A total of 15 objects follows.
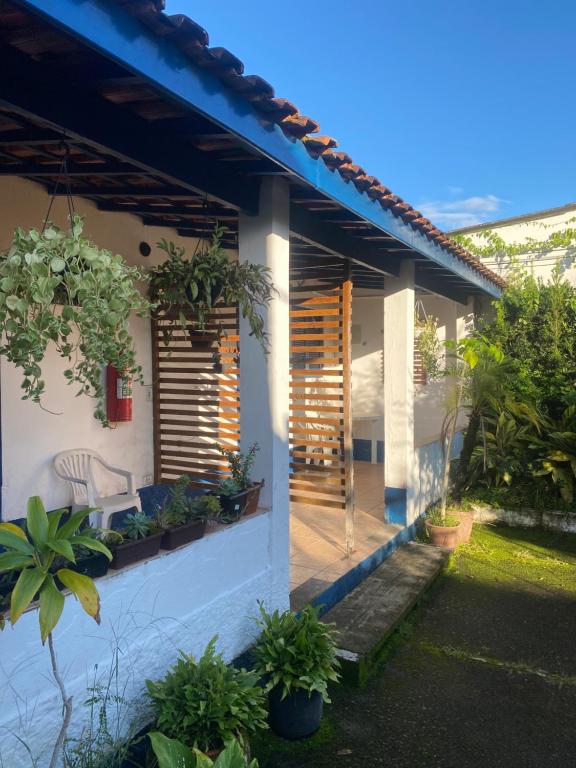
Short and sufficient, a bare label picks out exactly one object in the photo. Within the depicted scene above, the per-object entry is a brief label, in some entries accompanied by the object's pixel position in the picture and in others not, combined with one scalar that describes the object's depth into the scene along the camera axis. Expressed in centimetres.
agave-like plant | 198
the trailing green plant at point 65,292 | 213
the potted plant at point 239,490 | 372
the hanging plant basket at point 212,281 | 363
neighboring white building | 971
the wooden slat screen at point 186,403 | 614
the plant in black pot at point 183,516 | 320
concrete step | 423
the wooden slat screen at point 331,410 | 599
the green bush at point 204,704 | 282
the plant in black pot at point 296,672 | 341
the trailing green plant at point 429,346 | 971
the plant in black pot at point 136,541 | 286
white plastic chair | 512
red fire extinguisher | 579
